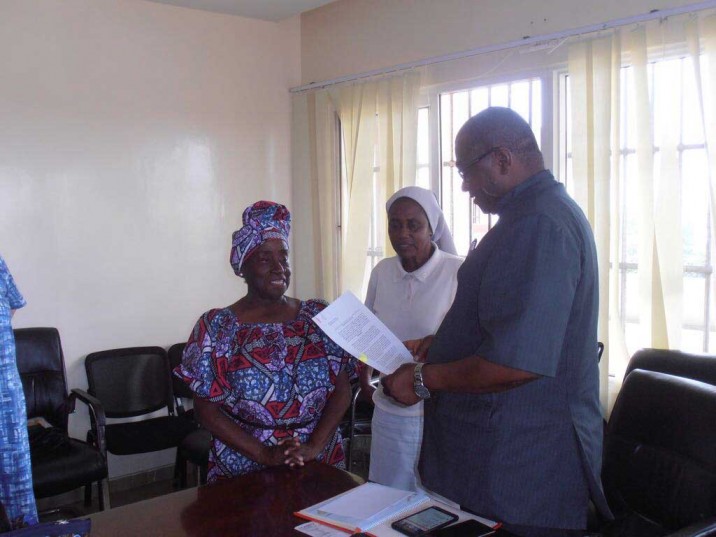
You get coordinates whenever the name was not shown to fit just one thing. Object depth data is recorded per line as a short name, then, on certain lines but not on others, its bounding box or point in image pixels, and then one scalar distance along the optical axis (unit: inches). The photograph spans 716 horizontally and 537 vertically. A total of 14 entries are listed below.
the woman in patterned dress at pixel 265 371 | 80.4
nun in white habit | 104.2
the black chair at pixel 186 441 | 147.0
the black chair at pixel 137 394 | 156.0
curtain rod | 122.3
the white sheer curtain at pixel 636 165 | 124.4
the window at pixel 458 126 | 154.8
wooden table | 63.1
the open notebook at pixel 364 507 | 61.4
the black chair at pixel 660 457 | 75.4
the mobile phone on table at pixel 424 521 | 58.7
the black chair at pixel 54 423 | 133.0
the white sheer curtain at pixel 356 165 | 173.6
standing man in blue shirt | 60.3
